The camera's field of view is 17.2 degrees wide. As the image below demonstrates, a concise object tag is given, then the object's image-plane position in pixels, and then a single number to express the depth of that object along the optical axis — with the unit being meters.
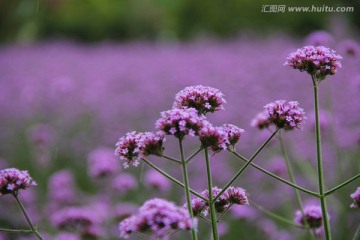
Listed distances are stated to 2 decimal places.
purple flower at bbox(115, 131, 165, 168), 0.82
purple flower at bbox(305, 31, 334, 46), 1.32
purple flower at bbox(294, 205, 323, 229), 0.94
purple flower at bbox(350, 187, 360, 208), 0.85
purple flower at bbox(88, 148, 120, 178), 1.42
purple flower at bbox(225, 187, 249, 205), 0.85
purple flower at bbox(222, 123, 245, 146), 0.85
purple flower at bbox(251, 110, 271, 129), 1.04
